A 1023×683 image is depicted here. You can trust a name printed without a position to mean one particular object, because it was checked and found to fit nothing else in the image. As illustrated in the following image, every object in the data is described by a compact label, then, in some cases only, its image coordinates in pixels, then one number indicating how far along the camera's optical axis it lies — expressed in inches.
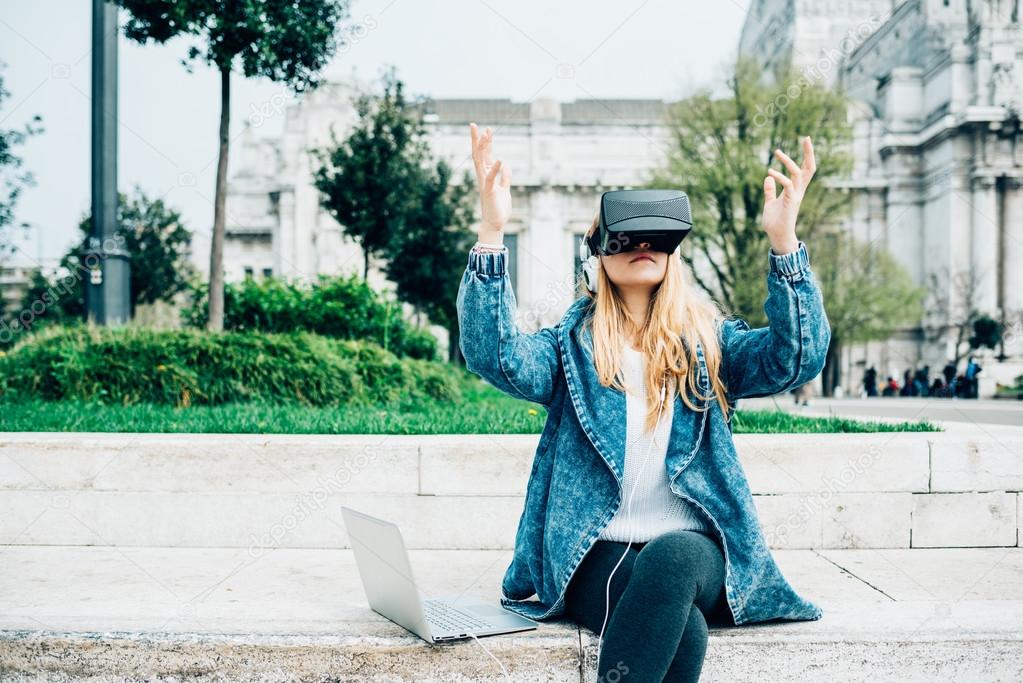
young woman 87.7
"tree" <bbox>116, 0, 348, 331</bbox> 306.2
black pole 290.2
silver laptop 92.0
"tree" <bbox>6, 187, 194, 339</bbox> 1127.0
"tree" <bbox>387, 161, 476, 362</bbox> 788.6
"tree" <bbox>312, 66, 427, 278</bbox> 638.5
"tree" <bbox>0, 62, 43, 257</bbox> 371.6
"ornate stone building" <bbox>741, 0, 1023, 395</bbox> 1433.3
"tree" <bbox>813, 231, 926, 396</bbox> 1069.8
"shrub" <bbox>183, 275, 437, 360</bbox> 406.3
